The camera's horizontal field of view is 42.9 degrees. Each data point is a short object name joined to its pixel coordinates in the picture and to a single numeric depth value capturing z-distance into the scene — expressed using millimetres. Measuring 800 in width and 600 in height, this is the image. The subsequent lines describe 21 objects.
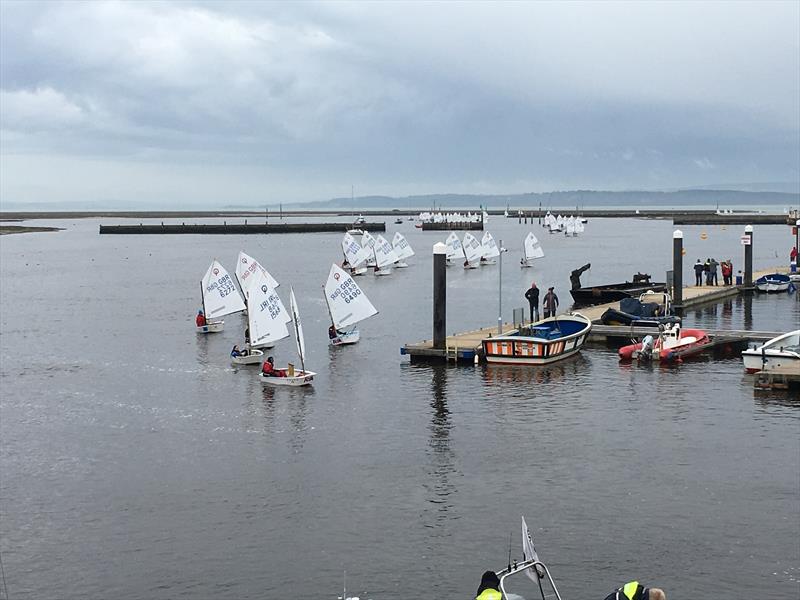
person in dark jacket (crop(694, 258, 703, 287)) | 73188
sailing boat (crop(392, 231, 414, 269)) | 120200
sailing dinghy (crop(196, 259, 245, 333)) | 61469
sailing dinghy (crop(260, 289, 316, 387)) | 42844
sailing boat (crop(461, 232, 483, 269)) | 120688
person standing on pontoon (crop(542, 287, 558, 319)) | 55594
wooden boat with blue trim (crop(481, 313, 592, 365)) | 45281
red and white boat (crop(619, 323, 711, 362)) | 46406
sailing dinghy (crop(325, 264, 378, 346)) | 54719
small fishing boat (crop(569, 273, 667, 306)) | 67188
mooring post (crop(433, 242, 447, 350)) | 46875
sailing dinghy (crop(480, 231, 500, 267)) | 125625
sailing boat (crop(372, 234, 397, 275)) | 111688
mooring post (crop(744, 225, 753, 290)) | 69944
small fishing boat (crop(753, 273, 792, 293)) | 72375
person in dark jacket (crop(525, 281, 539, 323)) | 53906
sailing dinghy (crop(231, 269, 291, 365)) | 49625
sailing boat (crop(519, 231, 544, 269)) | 121125
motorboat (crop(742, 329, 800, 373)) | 40000
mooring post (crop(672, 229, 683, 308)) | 61000
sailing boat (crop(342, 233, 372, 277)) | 107312
